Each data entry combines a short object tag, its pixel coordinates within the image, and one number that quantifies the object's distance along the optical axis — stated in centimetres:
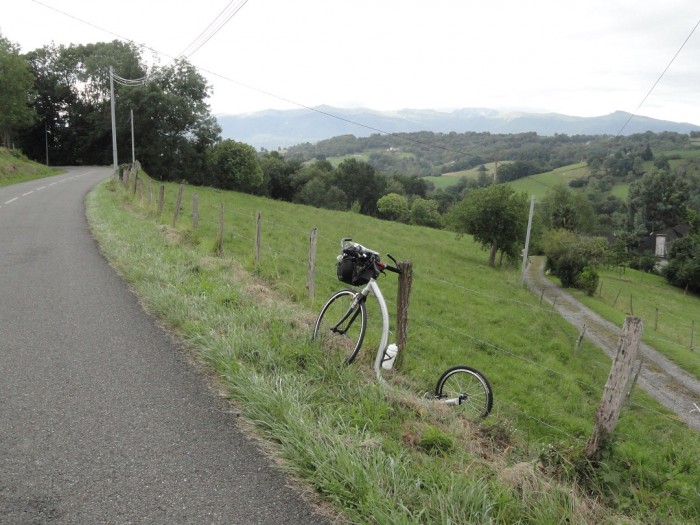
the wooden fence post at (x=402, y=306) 551
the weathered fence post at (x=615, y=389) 351
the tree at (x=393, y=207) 9269
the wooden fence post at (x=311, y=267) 814
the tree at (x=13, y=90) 4959
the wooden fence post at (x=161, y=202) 1583
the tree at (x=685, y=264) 5584
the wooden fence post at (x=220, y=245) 1166
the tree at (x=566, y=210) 7538
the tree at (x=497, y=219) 3972
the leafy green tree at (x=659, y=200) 9075
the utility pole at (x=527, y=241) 3616
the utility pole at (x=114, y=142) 3263
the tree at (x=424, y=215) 9200
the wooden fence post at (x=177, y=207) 1462
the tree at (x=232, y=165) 5716
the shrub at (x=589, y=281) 4066
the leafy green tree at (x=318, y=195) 8369
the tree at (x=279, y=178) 8475
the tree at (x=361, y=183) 9900
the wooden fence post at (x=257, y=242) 1062
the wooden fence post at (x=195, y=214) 1342
